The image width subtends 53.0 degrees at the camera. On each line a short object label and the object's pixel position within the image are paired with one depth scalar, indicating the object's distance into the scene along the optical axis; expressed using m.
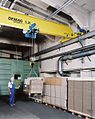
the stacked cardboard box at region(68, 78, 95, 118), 3.44
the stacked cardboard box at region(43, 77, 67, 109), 4.25
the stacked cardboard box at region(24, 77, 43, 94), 4.91
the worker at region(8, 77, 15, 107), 4.95
